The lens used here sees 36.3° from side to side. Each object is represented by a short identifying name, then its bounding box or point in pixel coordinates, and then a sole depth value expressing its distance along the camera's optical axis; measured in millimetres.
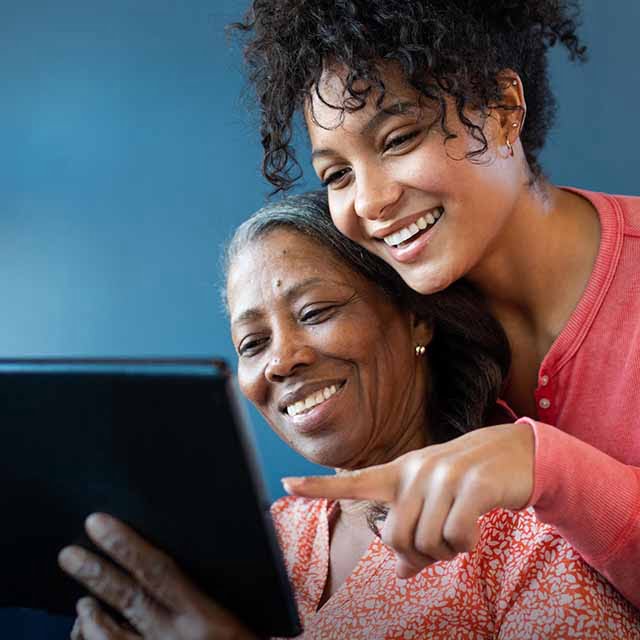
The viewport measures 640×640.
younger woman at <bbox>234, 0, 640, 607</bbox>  1395
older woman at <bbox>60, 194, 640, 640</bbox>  1229
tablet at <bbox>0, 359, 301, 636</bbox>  807
